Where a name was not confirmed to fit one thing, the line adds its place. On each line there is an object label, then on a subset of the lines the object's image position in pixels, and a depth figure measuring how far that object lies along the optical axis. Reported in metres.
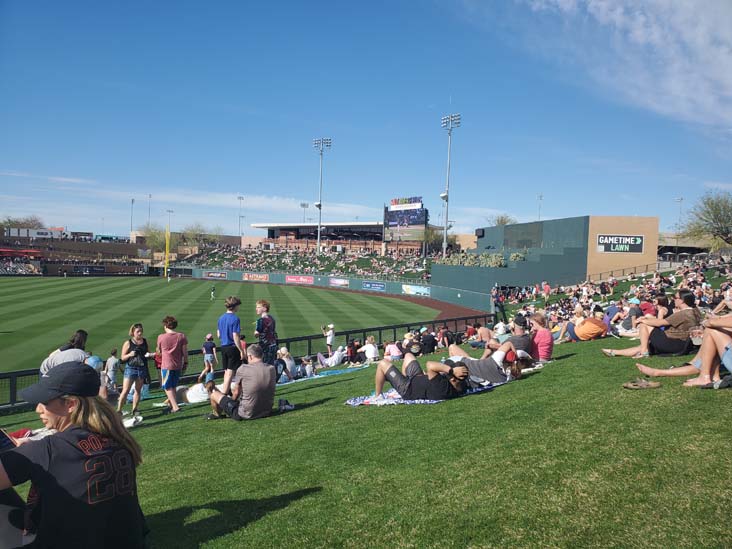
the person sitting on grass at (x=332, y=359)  15.80
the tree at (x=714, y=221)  41.66
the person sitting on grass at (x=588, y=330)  12.16
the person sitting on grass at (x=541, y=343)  9.74
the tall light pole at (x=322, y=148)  78.06
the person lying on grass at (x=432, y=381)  7.27
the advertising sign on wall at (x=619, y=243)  41.09
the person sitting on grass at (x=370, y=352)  15.55
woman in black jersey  2.69
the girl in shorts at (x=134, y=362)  9.22
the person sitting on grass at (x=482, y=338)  12.46
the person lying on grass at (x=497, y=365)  8.04
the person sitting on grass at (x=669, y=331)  8.04
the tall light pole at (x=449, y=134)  54.66
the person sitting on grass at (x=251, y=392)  7.40
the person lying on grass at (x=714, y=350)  5.80
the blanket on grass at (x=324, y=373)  12.57
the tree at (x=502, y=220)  98.38
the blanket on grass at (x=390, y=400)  7.37
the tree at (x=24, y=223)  124.75
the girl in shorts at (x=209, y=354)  12.73
